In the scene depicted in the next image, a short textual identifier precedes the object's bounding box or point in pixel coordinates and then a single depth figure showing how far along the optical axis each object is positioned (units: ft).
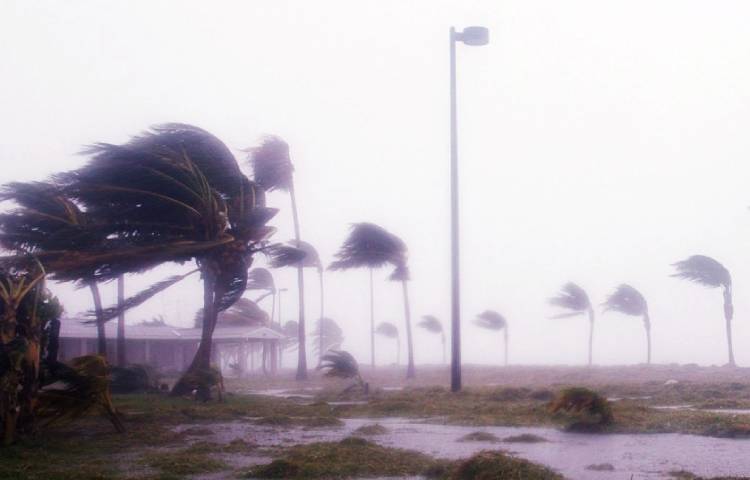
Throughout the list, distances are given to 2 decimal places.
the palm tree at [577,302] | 192.24
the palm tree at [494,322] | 243.40
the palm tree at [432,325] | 278.87
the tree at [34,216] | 68.69
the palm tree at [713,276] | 143.54
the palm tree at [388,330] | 338.54
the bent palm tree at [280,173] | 114.11
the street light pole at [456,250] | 67.77
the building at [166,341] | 134.62
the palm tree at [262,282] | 216.13
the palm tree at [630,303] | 184.98
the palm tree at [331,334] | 329.81
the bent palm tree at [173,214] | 57.16
